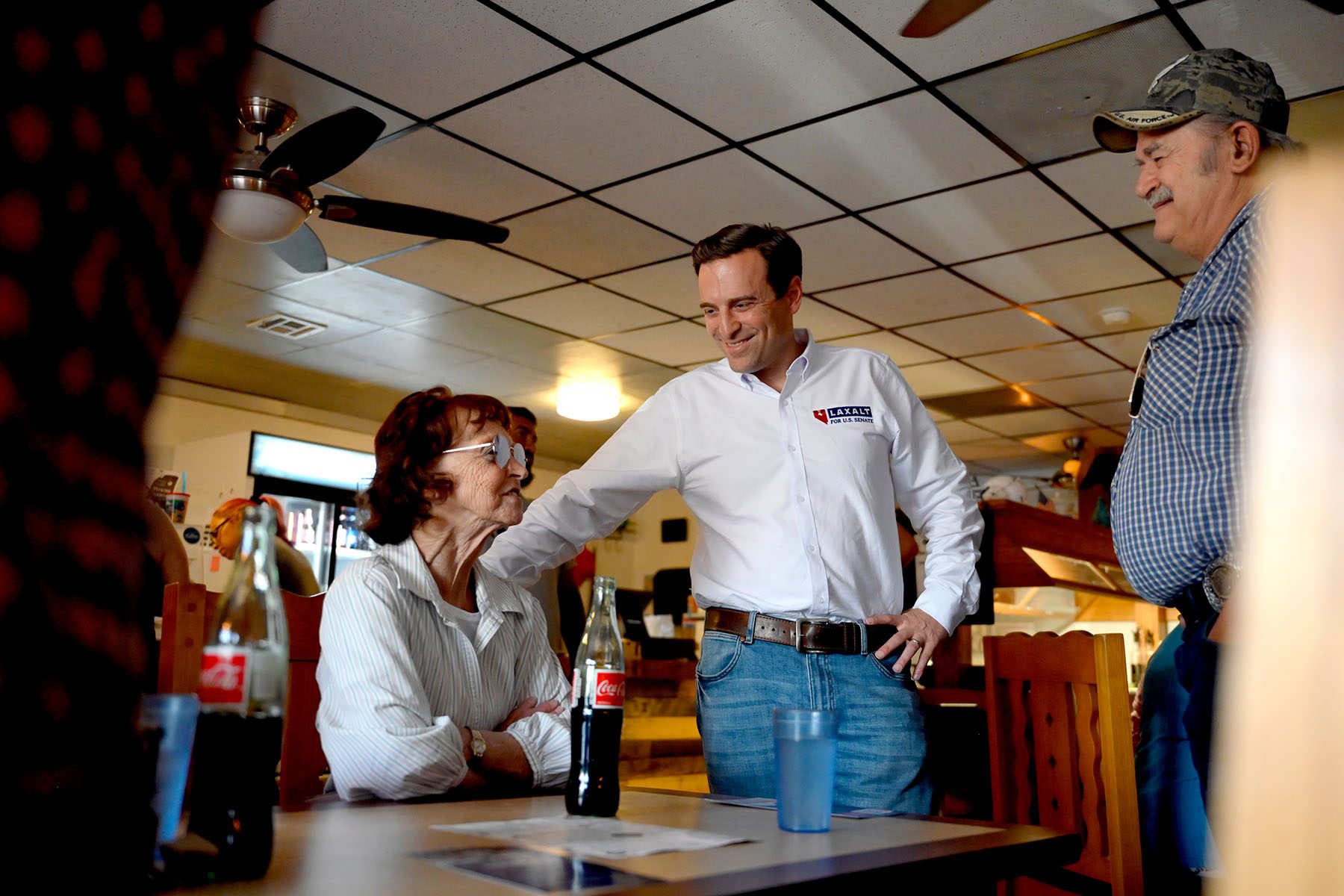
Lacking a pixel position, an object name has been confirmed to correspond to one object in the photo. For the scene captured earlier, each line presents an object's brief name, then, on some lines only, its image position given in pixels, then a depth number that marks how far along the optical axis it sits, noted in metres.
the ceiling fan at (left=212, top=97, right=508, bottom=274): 3.15
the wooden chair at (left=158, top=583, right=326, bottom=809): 1.56
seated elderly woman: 1.39
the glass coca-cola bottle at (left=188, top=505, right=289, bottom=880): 0.78
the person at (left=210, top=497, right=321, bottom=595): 3.28
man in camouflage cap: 1.33
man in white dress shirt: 1.84
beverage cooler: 7.64
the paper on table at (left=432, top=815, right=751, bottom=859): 0.91
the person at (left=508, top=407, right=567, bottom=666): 3.53
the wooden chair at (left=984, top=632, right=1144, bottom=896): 1.64
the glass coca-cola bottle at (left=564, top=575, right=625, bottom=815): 1.15
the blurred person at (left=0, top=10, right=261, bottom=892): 0.28
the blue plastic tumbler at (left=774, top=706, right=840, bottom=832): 1.05
